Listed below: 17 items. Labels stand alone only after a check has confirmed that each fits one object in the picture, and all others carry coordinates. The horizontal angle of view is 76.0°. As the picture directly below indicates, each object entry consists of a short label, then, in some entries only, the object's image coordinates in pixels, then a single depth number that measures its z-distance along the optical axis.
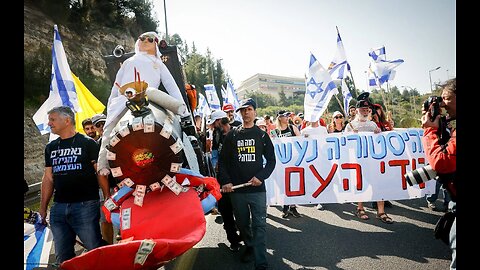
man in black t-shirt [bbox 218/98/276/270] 3.80
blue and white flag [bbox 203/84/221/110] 13.14
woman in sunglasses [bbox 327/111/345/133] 7.64
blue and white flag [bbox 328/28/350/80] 9.15
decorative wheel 2.16
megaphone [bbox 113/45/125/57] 4.21
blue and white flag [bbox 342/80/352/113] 10.90
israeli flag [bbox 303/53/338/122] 7.29
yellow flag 6.56
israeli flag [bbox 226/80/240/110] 12.87
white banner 5.75
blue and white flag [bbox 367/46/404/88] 9.93
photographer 2.35
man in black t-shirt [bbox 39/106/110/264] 3.32
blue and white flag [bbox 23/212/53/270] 3.30
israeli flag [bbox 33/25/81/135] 5.80
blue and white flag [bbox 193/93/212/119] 12.82
